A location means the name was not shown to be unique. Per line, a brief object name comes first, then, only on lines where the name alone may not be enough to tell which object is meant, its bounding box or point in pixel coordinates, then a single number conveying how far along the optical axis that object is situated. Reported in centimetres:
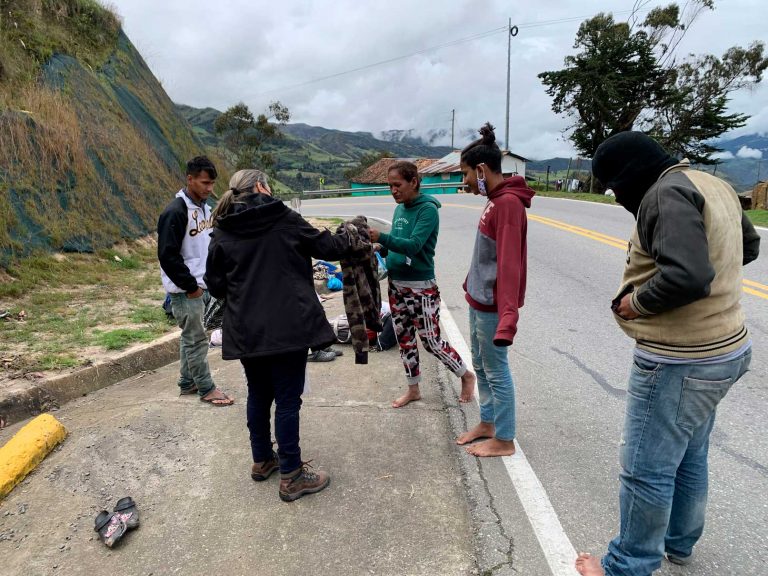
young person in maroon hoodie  269
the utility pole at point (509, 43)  3268
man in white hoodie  376
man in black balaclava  168
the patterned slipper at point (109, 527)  253
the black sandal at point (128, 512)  264
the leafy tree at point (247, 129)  3838
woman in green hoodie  339
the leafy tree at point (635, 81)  3444
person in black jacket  267
